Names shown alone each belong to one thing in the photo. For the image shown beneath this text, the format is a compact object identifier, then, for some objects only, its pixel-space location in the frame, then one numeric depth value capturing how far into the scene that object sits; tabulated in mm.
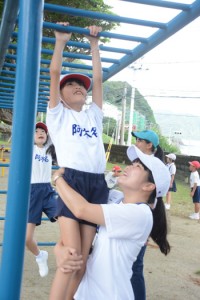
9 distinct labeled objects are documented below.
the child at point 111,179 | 1858
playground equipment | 1248
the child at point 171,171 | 8055
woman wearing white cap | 1387
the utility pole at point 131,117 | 24234
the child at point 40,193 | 3333
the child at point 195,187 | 7278
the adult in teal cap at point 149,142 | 3037
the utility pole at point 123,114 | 24444
